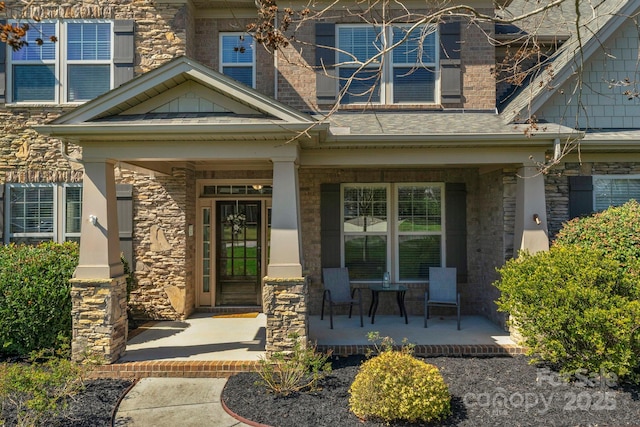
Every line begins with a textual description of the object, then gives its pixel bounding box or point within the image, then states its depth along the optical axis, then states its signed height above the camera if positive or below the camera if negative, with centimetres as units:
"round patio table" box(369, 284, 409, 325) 740 -129
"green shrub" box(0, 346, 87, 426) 405 -166
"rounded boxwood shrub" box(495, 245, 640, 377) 475 -100
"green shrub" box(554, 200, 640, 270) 559 -12
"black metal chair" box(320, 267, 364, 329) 757 -113
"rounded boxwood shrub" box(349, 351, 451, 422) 413 -167
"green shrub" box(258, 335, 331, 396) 489 -175
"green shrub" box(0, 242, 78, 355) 583 -106
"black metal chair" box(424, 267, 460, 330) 755 -111
